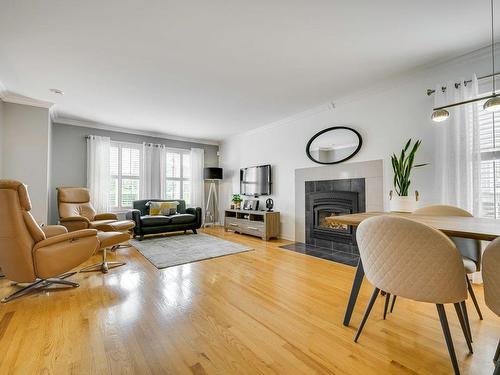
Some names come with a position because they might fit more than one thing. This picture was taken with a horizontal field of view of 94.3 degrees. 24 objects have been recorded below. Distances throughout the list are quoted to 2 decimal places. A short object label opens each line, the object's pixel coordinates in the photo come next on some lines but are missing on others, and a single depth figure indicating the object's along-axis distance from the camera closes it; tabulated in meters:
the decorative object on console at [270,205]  4.98
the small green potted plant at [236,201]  5.71
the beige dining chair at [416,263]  1.11
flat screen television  5.06
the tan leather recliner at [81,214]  3.37
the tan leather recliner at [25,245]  1.93
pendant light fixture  1.59
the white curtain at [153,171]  5.55
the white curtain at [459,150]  2.44
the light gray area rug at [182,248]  3.25
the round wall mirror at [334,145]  3.63
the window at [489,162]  2.34
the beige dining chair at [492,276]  0.94
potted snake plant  2.56
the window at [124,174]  5.21
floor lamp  6.08
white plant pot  2.55
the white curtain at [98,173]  4.84
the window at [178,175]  5.97
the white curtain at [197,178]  6.22
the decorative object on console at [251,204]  5.32
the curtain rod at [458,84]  2.36
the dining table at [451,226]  1.12
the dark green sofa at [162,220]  4.48
